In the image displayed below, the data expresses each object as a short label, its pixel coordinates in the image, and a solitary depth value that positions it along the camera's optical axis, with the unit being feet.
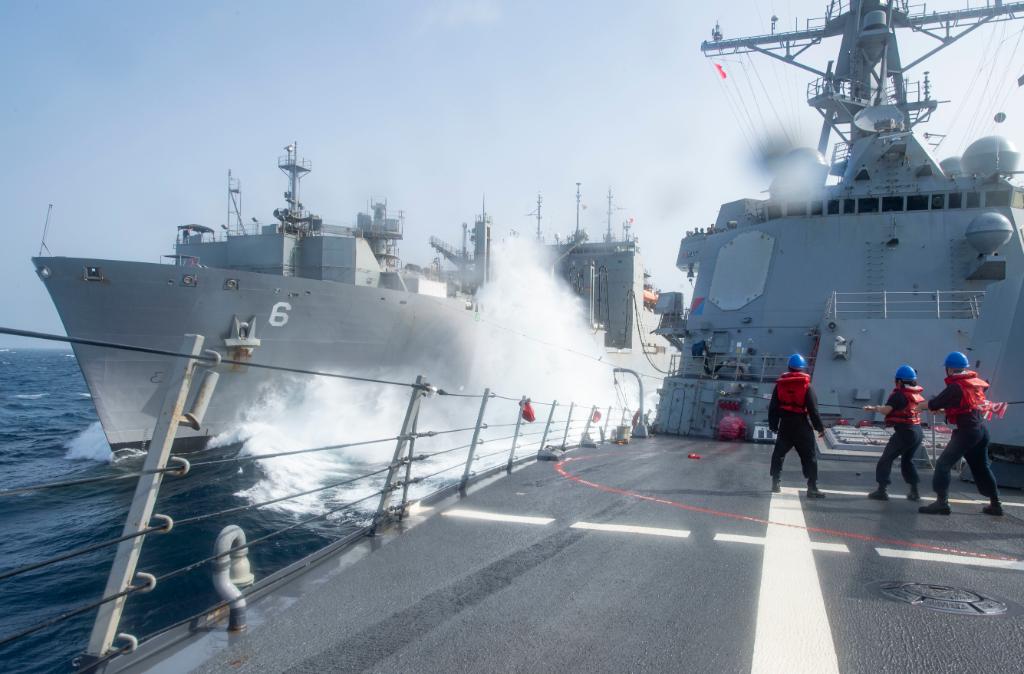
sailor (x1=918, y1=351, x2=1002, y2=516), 17.39
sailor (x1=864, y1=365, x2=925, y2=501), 19.51
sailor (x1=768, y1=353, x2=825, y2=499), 20.43
